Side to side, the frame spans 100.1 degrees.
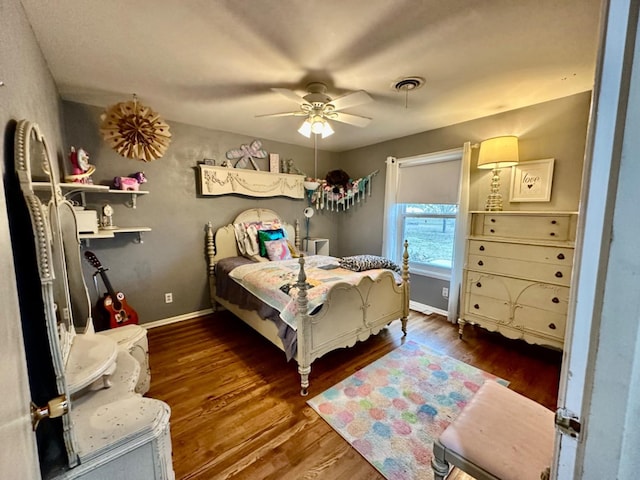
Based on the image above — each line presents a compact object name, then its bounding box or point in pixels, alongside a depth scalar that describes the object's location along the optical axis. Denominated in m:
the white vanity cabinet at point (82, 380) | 0.78
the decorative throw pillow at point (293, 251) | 3.69
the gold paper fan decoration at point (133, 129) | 1.98
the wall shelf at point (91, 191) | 2.17
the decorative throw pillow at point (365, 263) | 2.83
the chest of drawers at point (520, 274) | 2.27
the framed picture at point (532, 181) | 2.54
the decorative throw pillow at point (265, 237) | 3.48
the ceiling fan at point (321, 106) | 1.99
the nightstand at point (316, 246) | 4.20
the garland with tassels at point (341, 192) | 4.23
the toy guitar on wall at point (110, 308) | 2.60
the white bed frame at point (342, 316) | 2.02
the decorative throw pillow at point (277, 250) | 3.40
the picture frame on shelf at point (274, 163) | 3.89
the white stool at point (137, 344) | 1.76
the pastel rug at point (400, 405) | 1.53
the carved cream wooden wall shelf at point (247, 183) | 3.29
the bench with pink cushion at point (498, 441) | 0.94
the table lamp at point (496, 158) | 2.57
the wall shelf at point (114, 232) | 2.39
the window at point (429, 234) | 3.46
